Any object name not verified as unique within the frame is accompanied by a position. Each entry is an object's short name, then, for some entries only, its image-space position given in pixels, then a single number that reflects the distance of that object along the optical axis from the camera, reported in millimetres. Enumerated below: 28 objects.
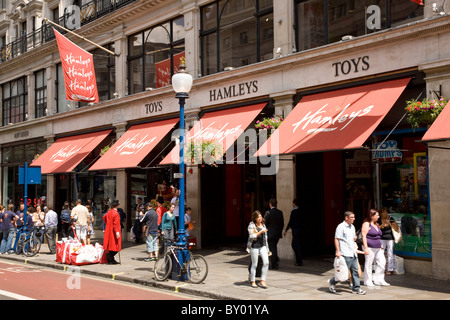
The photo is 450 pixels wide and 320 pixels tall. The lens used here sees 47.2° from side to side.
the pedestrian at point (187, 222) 16569
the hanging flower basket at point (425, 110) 12070
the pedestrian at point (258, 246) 11523
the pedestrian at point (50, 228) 19797
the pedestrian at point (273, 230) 14430
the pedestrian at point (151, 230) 16672
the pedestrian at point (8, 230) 20031
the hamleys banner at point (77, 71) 20812
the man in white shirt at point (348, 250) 10805
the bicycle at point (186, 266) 12180
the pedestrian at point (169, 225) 15156
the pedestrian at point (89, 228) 19808
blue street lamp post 12766
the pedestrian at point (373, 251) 11594
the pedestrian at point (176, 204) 16938
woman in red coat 15891
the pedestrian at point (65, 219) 20625
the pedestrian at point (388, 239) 12875
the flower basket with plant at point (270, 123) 15898
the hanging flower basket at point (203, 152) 15922
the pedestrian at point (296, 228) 14961
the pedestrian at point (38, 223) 20241
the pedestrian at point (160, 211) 18020
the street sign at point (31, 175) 19641
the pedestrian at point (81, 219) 19422
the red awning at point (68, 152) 23891
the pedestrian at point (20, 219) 19984
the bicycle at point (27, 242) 18938
